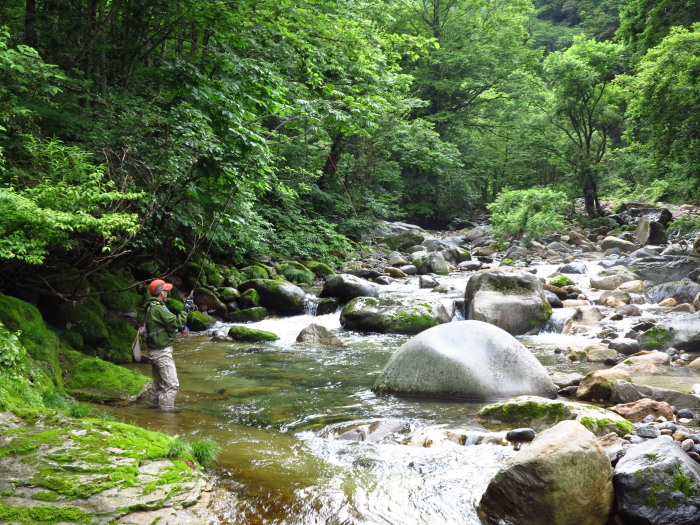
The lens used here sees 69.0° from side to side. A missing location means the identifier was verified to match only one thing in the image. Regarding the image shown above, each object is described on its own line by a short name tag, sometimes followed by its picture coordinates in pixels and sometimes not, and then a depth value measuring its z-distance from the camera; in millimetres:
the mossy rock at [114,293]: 9828
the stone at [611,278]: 15531
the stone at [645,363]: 8469
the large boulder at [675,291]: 13328
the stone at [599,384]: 6938
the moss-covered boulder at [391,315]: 12305
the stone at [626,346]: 9867
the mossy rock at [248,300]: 14451
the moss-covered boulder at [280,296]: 14617
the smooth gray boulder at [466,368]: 7258
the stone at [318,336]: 11531
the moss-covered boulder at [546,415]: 5414
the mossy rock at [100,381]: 6727
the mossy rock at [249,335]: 11703
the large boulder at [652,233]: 23734
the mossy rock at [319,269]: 19567
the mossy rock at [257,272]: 16192
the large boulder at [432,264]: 21297
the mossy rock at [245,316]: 13727
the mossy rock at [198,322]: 12547
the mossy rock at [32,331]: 6469
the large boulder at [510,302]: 12141
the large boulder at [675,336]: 9688
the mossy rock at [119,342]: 9000
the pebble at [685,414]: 5971
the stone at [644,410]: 6047
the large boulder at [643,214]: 27269
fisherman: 6766
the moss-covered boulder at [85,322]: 8703
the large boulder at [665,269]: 15828
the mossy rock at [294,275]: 17891
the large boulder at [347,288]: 15156
